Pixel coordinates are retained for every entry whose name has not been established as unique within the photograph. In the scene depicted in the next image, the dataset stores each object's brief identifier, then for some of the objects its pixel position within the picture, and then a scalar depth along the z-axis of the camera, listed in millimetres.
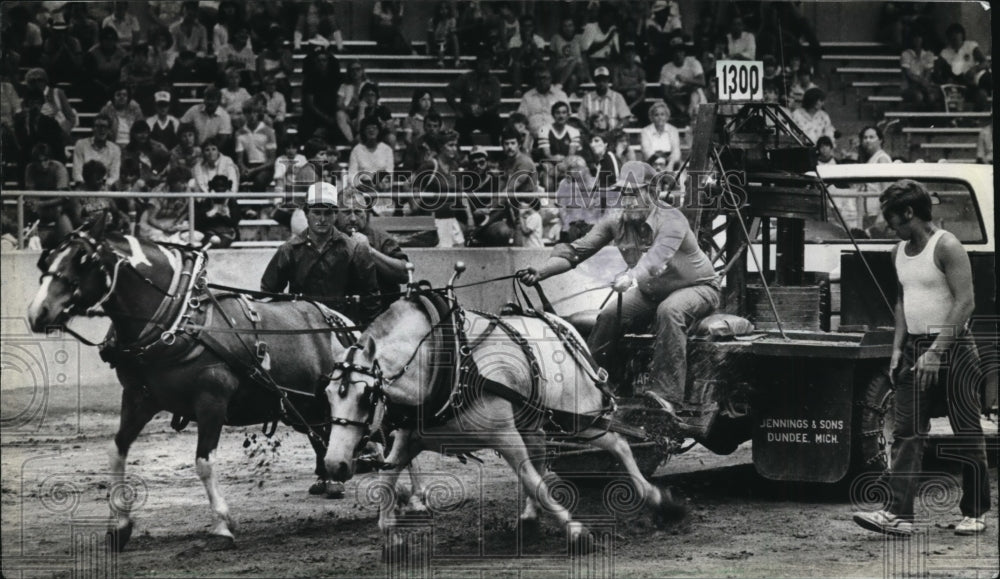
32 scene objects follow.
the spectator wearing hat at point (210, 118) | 15734
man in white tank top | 8016
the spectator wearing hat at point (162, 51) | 16969
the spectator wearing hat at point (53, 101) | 15703
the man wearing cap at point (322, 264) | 9648
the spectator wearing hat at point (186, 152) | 15086
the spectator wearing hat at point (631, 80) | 18141
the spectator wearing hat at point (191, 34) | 17500
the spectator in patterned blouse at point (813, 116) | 17688
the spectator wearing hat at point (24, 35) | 16719
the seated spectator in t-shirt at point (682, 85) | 18188
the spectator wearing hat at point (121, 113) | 15812
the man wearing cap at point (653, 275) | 8922
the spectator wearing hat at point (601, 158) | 14953
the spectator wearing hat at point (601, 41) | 18781
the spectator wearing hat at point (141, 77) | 16594
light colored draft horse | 7512
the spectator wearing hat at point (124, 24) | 17547
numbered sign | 9820
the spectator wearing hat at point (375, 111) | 15672
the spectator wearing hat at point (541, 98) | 17156
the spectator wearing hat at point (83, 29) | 17000
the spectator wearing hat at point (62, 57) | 16719
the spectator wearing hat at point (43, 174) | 14305
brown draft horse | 7730
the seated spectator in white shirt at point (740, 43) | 19203
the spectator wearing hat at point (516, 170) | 15039
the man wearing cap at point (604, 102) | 17297
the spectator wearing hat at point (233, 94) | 16297
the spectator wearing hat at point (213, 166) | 15062
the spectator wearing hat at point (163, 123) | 15852
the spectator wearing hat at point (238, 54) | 16938
